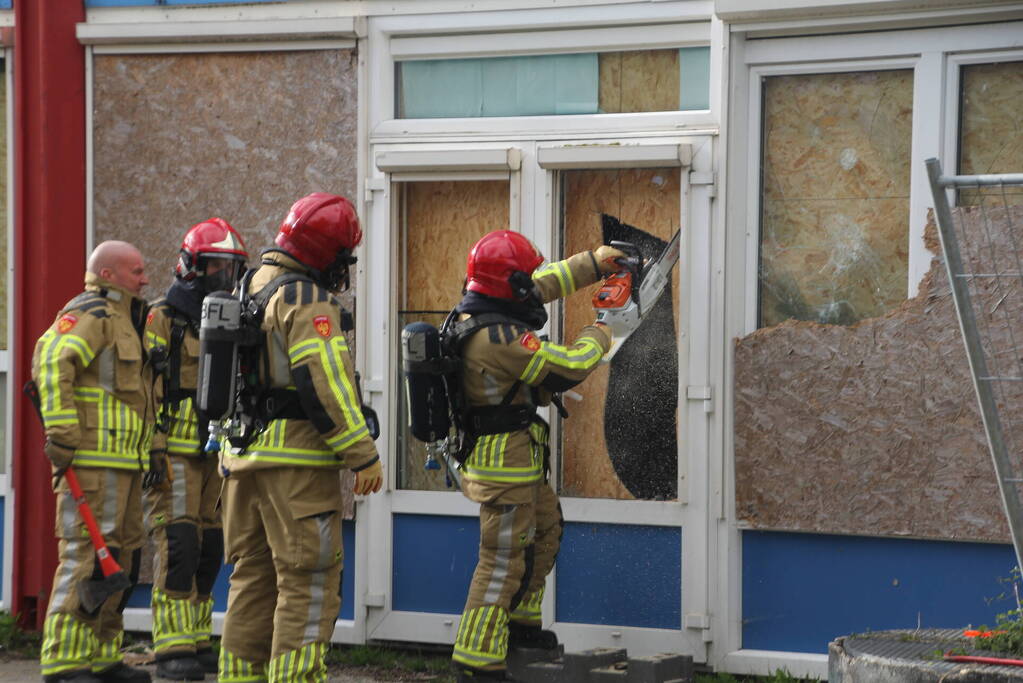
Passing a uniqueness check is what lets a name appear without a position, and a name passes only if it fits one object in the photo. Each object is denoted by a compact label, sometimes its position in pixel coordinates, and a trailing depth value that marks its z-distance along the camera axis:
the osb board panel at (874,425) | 14.16
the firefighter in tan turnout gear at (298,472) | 12.08
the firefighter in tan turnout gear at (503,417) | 14.06
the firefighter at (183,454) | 15.37
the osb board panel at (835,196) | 14.73
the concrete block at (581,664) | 14.48
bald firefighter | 14.04
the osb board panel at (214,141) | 16.75
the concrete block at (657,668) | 14.16
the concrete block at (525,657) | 14.84
